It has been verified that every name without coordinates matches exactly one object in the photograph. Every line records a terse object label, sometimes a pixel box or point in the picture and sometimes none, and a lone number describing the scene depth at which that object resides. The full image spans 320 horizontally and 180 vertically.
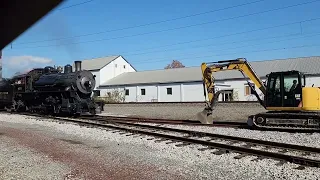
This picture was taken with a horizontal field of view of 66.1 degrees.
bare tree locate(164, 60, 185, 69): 80.72
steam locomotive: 16.44
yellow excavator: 10.41
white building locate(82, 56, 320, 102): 34.78
